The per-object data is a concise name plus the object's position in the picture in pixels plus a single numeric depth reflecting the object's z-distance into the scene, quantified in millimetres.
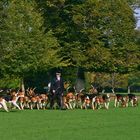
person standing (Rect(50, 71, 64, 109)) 32625
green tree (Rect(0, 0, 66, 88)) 42719
